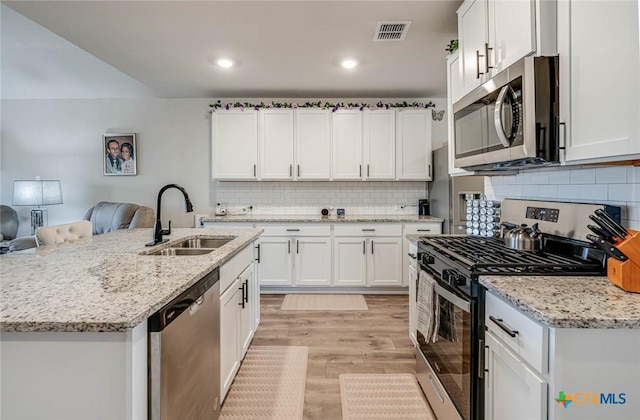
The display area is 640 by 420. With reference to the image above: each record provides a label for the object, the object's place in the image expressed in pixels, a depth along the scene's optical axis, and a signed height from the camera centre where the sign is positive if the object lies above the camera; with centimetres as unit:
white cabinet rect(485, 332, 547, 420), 97 -60
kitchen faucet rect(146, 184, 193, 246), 213 -18
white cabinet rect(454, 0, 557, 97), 141 +84
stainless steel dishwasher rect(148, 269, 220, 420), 106 -57
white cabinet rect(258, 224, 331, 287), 397 -62
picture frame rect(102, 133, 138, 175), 470 +70
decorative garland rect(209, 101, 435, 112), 421 +125
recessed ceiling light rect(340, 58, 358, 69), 327 +140
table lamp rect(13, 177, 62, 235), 446 +13
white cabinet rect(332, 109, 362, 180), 422 +85
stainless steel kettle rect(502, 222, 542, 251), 170 -18
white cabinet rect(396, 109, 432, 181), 421 +79
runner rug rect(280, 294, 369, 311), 354 -111
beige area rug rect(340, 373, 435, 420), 185 -117
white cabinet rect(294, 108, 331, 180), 422 +76
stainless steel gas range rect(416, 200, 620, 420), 131 -35
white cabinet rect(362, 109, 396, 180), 422 +77
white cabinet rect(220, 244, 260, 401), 182 -70
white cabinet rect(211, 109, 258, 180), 424 +81
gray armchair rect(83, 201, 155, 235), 420 -18
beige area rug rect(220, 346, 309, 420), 187 -116
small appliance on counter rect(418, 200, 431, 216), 439 -7
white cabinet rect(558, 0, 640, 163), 107 +44
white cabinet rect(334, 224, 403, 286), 396 -55
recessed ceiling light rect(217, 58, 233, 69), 325 +141
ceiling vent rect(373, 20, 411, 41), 253 +138
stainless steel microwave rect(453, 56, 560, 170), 139 +40
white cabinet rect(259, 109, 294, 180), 422 +76
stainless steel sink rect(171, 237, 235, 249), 240 -29
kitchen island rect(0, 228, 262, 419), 93 -43
